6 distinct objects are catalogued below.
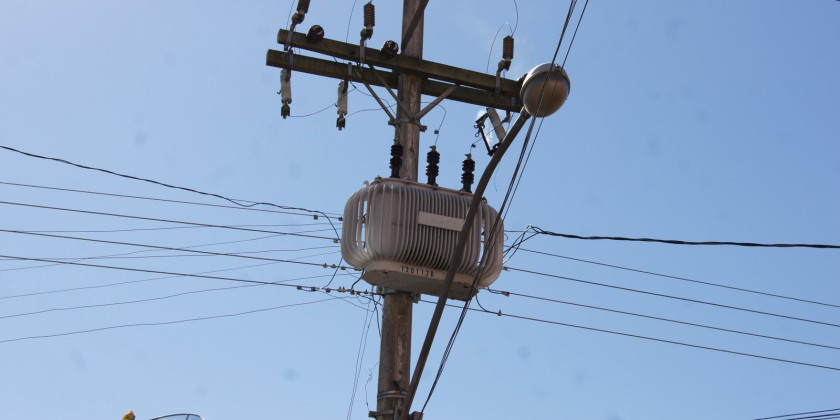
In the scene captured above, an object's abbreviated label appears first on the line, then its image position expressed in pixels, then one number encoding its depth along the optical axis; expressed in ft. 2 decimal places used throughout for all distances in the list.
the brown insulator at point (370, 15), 36.66
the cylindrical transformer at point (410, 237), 32.12
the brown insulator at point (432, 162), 34.17
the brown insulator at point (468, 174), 34.78
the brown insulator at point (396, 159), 33.96
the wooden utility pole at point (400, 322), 31.91
